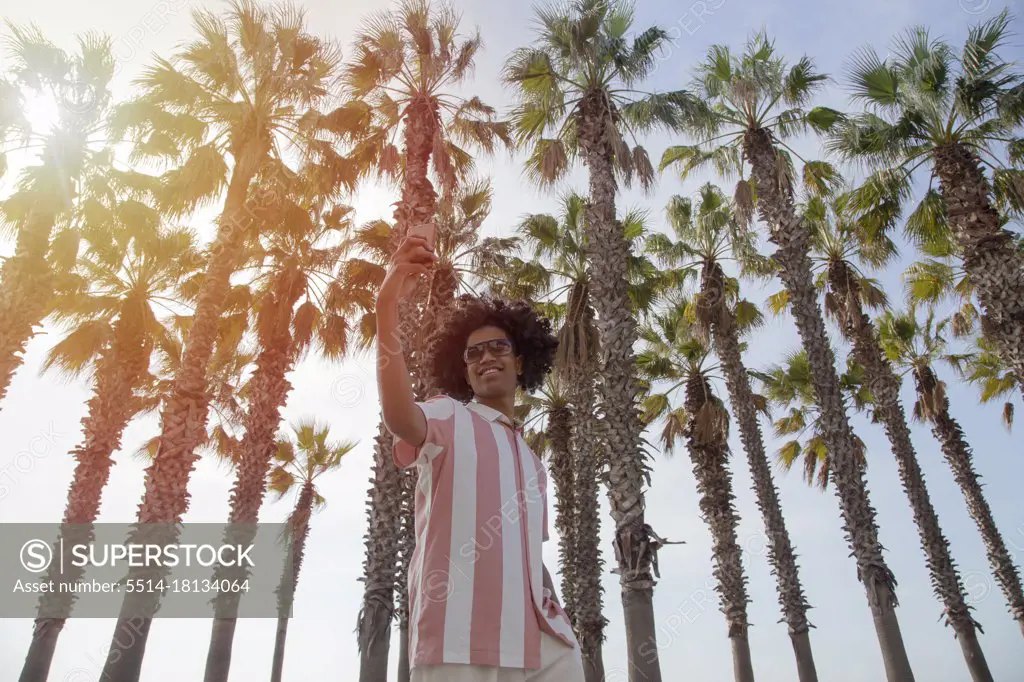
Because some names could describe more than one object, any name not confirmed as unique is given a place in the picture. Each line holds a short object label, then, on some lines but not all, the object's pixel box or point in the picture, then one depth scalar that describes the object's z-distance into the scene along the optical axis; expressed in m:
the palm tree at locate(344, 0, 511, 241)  15.23
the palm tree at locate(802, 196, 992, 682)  17.39
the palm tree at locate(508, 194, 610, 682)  16.84
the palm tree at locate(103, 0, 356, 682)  14.33
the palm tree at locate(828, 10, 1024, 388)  12.04
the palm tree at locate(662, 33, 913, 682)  12.73
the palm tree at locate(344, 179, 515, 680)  12.79
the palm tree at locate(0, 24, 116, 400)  12.30
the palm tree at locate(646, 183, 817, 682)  17.41
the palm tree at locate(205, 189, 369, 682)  15.66
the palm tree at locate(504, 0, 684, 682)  12.20
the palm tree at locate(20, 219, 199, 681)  15.27
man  2.09
